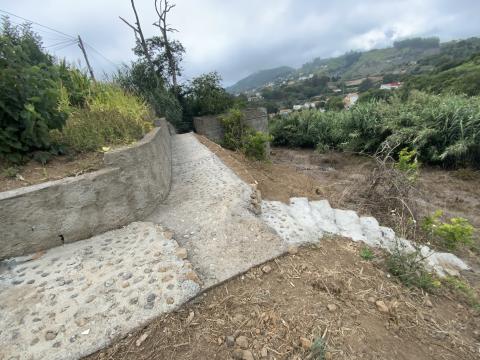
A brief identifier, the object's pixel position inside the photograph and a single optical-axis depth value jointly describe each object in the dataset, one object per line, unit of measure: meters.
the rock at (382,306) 1.65
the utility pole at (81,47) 17.31
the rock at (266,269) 1.93
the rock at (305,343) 1.36
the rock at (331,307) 1.61
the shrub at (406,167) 3.86
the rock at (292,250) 2.14
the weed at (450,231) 2.55
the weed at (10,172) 2.26
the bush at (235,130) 7.99
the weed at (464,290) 2.01
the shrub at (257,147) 6.04
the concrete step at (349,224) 2.74
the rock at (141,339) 1.40
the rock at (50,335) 1.40
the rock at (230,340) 1.40
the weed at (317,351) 1.30
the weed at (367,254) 2.26
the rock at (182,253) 1.99
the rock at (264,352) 1.34
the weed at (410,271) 1.99
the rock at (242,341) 1.39
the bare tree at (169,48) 11.23
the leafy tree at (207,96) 9.59
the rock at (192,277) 1.77
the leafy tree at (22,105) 2.26
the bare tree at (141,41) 11.08
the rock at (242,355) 1.32
